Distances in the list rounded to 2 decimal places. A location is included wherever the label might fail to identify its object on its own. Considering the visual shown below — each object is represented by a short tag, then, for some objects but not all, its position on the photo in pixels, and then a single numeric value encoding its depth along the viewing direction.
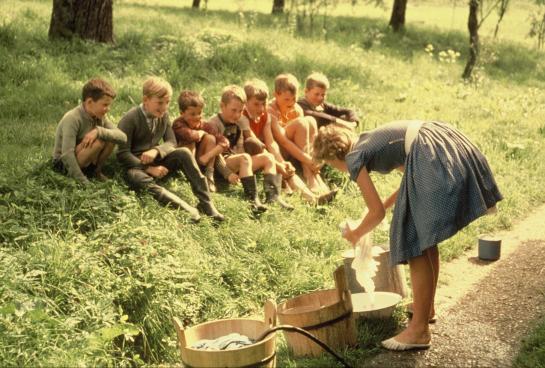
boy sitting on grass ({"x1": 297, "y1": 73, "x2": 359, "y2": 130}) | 8.78
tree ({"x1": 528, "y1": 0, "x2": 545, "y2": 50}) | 18.53
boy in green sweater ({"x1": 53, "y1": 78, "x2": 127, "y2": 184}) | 6.64
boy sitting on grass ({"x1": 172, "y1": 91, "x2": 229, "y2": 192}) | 7.44
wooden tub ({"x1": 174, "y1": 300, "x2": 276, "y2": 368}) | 4.06
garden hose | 4.35
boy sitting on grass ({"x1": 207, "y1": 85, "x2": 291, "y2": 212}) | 7.43
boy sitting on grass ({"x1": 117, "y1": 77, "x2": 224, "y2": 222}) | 6.85
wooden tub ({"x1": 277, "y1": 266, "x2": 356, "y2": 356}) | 4.86
